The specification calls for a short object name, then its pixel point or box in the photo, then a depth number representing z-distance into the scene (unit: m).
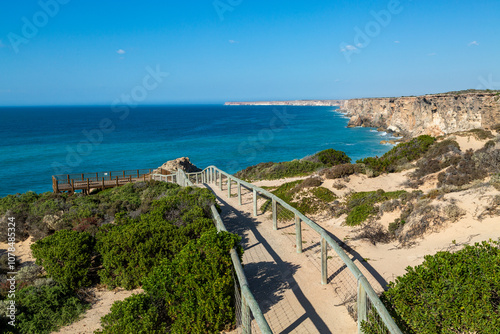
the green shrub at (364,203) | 9.66
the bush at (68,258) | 7.37
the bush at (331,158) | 22.98
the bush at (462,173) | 10.92
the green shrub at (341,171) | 13.82
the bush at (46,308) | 6.13
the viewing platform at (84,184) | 24.83
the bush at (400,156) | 15.09
